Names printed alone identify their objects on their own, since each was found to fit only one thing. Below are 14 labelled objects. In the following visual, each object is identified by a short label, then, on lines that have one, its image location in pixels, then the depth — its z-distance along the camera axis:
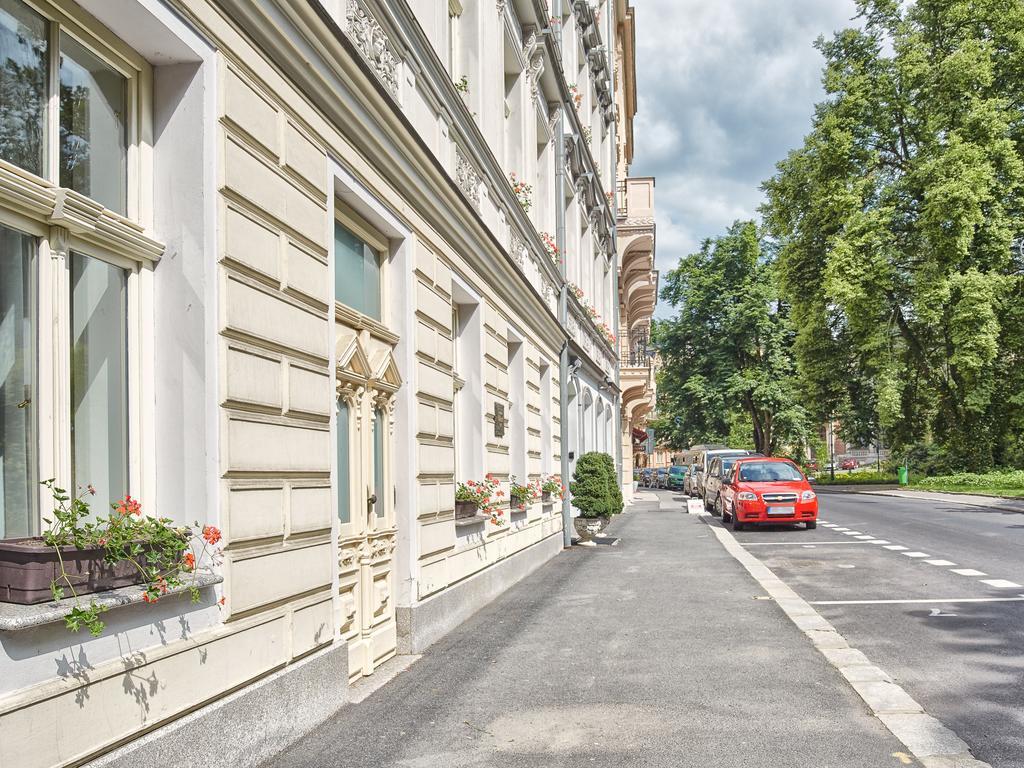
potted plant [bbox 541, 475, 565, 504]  16.25
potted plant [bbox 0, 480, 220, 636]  3.49
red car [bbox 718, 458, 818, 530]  21.98
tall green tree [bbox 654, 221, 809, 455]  53.06
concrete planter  18.45
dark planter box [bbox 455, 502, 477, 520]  10.12
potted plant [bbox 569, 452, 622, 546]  18.30
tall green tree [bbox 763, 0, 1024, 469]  33.75
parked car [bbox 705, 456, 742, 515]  28.09
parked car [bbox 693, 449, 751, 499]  34.94
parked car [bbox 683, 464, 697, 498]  41.38
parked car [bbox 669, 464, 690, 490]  57.33
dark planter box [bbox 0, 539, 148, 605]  3.47
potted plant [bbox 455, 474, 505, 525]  10.27
